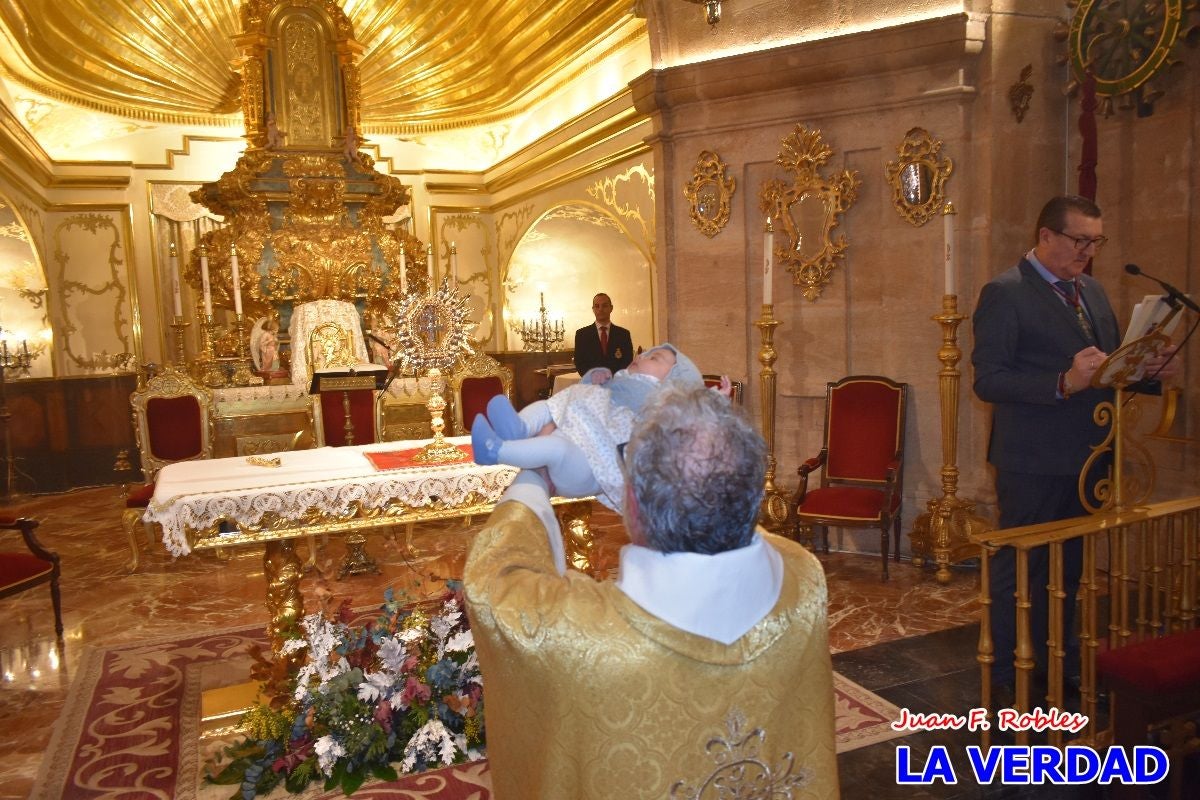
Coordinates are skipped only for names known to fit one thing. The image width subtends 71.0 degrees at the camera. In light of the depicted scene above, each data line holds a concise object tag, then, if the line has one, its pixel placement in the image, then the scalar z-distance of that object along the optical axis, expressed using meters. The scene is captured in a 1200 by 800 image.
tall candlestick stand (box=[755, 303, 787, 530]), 5.65
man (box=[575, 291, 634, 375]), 7.76
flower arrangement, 3.07
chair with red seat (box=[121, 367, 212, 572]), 6.38
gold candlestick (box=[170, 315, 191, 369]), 7.73
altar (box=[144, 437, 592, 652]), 3.33
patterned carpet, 3.08
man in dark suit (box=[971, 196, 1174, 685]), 3.19
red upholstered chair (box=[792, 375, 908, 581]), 5.21
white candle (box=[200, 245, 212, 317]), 6.52
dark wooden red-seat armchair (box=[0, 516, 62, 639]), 4.27
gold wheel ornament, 4.33
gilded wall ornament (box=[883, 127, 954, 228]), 5.45
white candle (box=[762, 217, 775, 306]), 5.42
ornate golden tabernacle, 9.78
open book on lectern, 2.84
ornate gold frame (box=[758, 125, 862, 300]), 5.79
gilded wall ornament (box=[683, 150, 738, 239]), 6.23
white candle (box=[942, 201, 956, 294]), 4.91
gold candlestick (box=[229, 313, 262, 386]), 8.38
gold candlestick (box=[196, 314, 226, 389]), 8.23
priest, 1.31
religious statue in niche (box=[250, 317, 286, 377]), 9.30
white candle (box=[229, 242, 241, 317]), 6.19
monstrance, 3.91
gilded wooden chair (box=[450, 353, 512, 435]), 6.66
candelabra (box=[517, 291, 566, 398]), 12.00
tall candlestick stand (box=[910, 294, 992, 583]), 5.07
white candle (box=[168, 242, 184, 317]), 7.71
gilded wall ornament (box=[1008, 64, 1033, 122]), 5.20
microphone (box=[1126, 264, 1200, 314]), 2.71
